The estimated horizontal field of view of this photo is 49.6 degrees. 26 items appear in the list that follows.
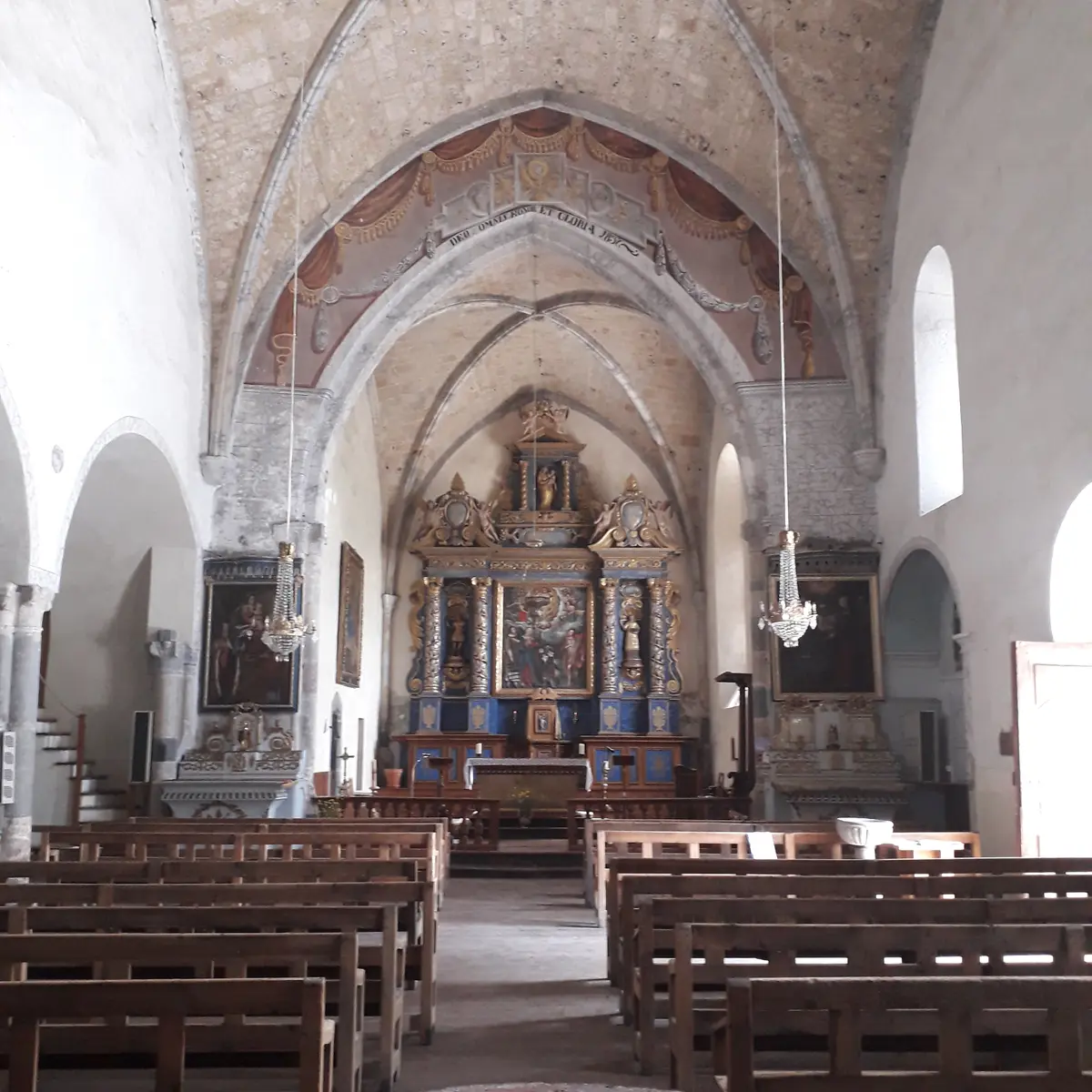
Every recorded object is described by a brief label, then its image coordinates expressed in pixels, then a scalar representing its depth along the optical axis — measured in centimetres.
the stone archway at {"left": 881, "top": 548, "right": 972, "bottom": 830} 1442
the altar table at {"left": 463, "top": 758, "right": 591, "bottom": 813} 1703
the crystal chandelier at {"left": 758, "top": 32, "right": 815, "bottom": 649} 1155
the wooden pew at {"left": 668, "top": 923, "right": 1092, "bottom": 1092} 405
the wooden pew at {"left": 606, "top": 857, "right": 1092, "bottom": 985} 667
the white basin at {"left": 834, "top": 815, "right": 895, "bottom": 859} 900
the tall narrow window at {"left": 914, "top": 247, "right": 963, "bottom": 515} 1353
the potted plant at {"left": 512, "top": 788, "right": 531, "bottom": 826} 1662
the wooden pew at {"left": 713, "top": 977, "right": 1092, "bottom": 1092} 279
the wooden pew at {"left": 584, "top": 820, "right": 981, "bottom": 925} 908
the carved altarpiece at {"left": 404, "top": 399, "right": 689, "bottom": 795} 2286
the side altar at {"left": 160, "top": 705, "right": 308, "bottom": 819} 1429
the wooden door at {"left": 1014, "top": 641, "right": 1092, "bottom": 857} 925
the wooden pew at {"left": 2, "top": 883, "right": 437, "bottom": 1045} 457
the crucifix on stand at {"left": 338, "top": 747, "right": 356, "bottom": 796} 1857
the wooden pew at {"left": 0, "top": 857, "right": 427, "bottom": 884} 618
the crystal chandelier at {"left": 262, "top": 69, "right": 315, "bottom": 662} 1306
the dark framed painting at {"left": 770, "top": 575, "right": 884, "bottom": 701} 1475
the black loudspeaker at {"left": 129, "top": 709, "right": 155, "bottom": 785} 1402
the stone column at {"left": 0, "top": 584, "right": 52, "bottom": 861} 1002
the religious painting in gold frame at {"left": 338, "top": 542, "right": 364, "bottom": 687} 1848
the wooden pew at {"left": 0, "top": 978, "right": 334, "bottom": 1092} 311
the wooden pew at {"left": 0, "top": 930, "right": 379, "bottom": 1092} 370
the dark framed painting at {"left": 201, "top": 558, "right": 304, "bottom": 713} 1492
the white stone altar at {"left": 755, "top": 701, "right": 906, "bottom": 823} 1429
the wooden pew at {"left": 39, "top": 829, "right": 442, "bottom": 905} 827
